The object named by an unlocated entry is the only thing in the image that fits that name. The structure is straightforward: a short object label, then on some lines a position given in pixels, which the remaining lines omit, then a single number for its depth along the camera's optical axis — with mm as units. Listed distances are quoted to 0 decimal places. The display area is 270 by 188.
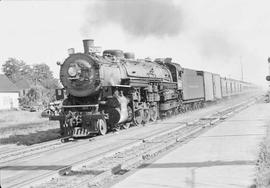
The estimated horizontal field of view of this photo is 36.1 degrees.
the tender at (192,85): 29266
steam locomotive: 16562
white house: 65769
